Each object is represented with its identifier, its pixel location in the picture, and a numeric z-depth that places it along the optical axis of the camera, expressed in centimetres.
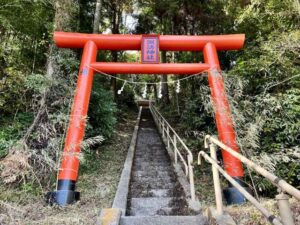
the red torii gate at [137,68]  426
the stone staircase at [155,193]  284
